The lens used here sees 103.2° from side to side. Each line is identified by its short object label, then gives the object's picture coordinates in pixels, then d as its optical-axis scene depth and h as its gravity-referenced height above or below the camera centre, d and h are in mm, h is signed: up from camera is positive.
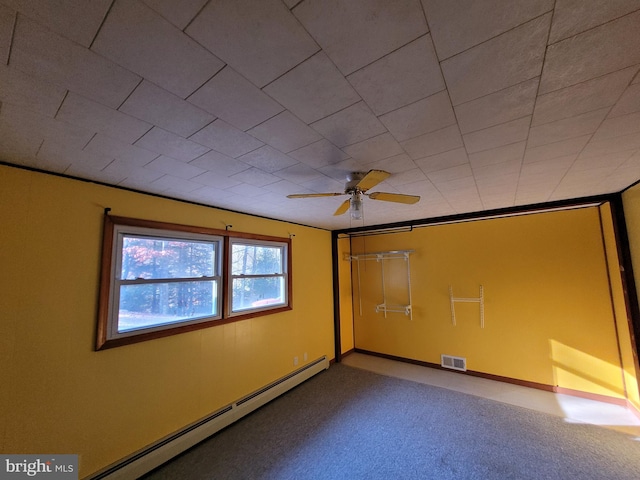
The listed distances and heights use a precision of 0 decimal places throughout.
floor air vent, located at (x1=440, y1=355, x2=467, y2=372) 4160 -1617
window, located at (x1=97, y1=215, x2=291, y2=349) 2283 -89
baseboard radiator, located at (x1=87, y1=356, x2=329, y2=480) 2125 -1642
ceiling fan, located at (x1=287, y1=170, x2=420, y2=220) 2070 +608
